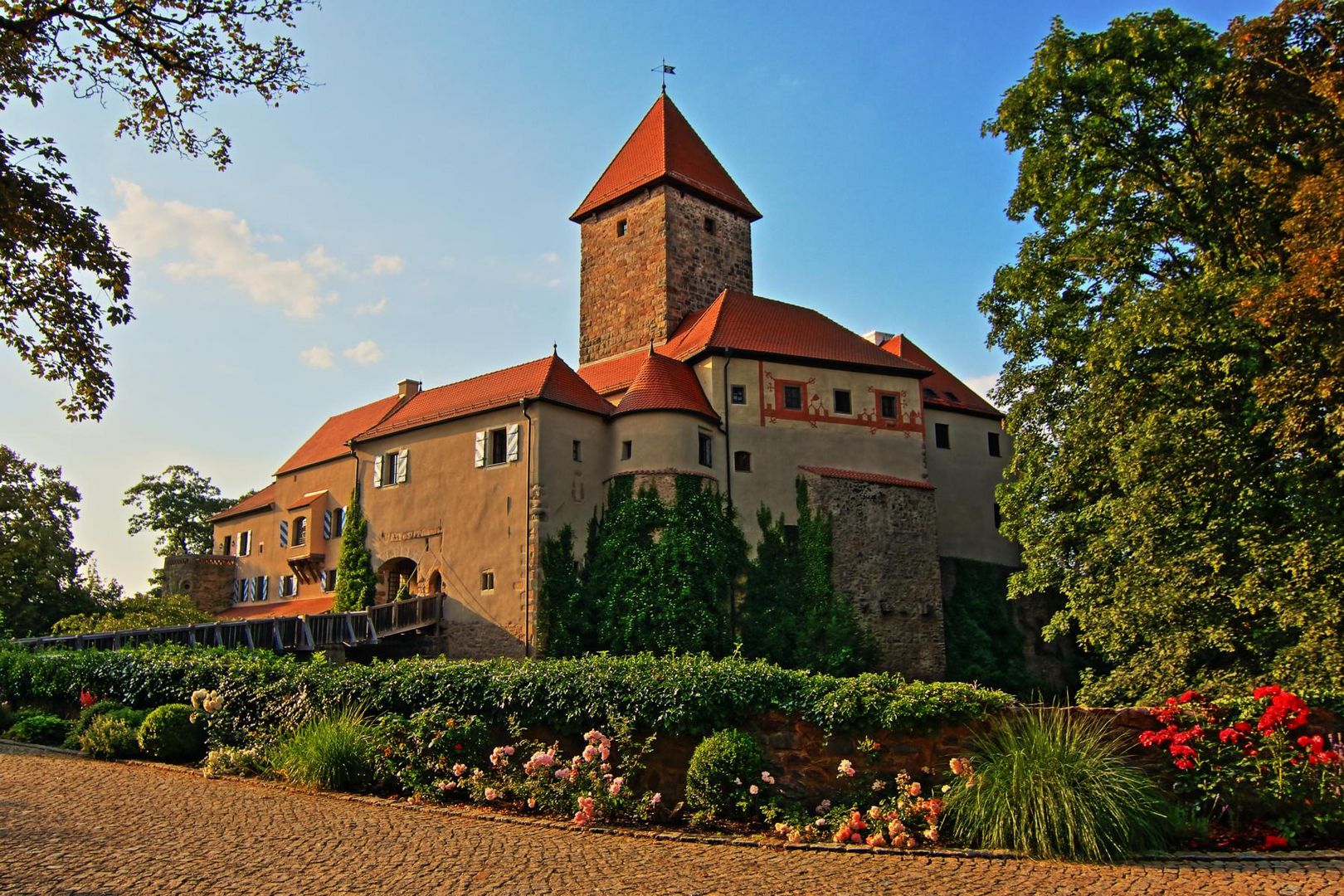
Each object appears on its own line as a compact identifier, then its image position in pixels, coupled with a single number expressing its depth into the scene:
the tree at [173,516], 55.09
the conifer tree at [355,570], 30.22
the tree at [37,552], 33.00
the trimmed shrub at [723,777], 9.68
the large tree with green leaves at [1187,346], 15.02
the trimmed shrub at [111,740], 13.21
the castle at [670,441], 27.72
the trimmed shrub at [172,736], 12.87
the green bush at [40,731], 14.85
